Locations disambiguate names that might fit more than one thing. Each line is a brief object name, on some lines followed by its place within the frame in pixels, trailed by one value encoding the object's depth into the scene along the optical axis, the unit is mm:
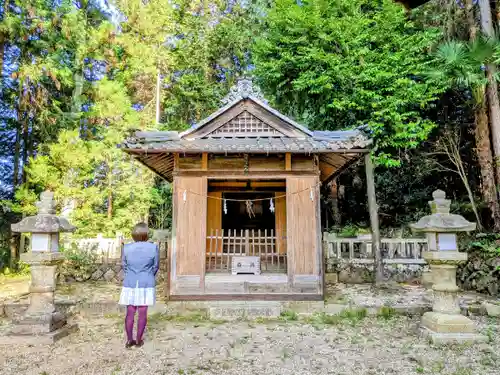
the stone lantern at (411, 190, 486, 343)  5051
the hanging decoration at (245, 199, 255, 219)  11132
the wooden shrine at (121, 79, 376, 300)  7148
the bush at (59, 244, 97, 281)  10820
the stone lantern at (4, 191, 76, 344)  5148
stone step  6664
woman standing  4746
